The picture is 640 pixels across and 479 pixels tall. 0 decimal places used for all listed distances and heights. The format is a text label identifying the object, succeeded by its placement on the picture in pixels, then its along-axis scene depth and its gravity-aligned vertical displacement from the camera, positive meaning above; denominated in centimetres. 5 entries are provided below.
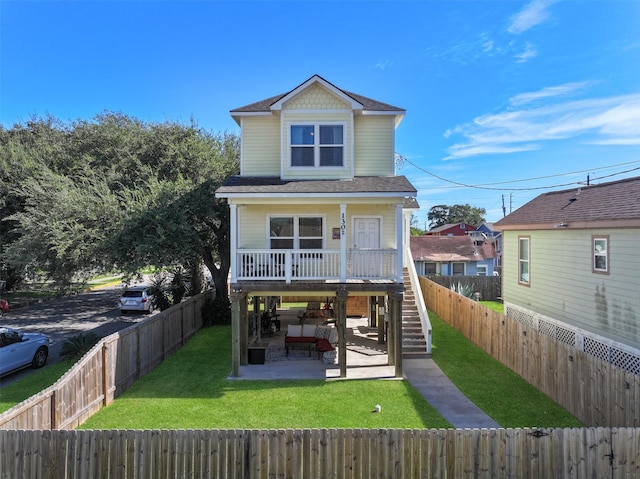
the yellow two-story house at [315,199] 1212 +170
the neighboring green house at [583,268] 1045 -62
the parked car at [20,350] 1143 -322
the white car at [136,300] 2203 -293
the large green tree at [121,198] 1641 +246
